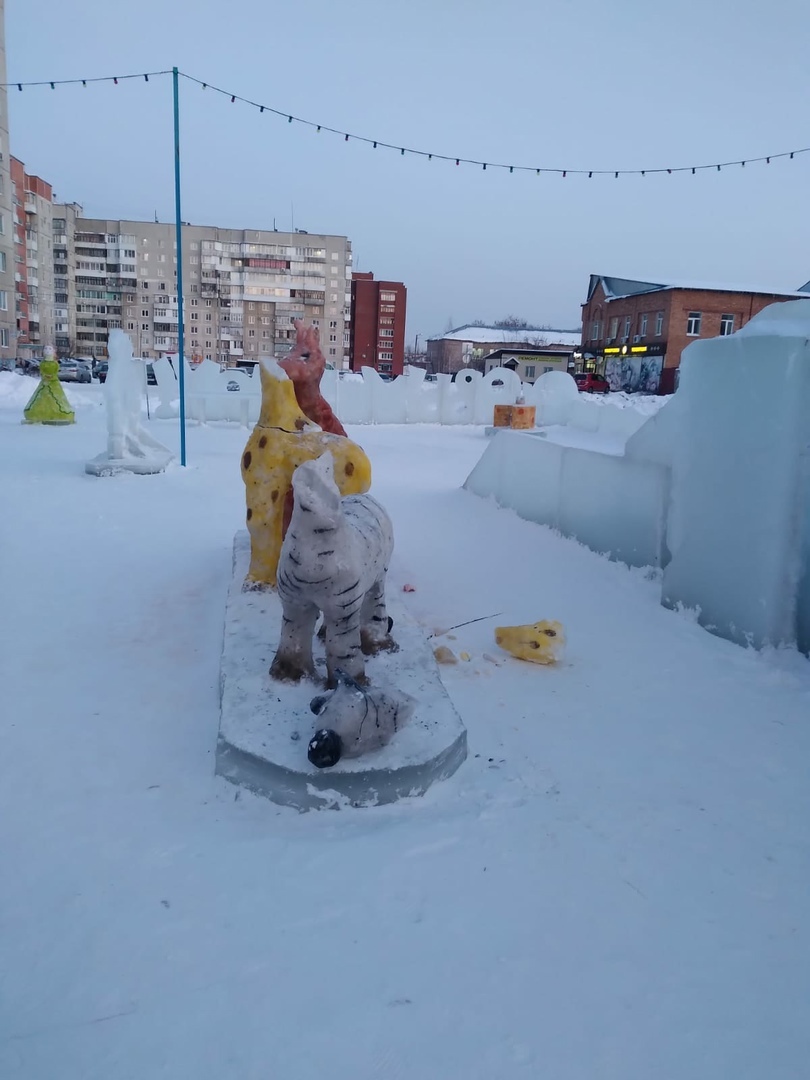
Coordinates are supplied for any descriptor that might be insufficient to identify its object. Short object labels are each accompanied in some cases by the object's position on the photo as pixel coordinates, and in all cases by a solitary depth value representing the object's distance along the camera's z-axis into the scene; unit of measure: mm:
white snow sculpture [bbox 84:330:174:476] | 9828
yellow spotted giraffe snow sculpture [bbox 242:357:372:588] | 4422
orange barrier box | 16031
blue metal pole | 9734
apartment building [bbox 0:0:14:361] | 34362
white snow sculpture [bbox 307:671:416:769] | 2719
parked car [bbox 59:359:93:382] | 31609
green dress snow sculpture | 14898
